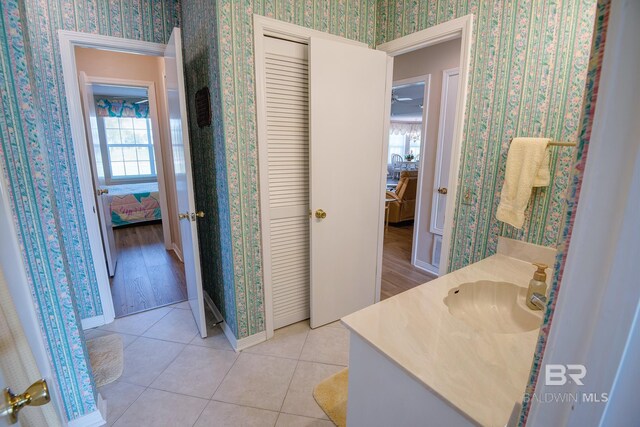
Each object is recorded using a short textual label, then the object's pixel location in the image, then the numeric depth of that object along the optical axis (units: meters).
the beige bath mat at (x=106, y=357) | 1.93
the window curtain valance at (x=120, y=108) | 6.07
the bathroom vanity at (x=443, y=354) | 0.79
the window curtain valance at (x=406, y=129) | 11.62
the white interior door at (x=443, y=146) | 3.15
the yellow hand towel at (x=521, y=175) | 1.44
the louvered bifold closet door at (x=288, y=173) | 2.00
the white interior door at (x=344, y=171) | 2.02
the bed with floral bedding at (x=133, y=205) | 5.29
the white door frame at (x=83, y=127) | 2.10
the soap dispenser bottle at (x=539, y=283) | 1.21
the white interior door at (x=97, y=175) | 2.99
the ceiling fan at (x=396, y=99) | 6.01
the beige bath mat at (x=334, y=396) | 1.63
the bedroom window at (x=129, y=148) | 6.25
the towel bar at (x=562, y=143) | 1.31
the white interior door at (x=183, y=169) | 1.90
